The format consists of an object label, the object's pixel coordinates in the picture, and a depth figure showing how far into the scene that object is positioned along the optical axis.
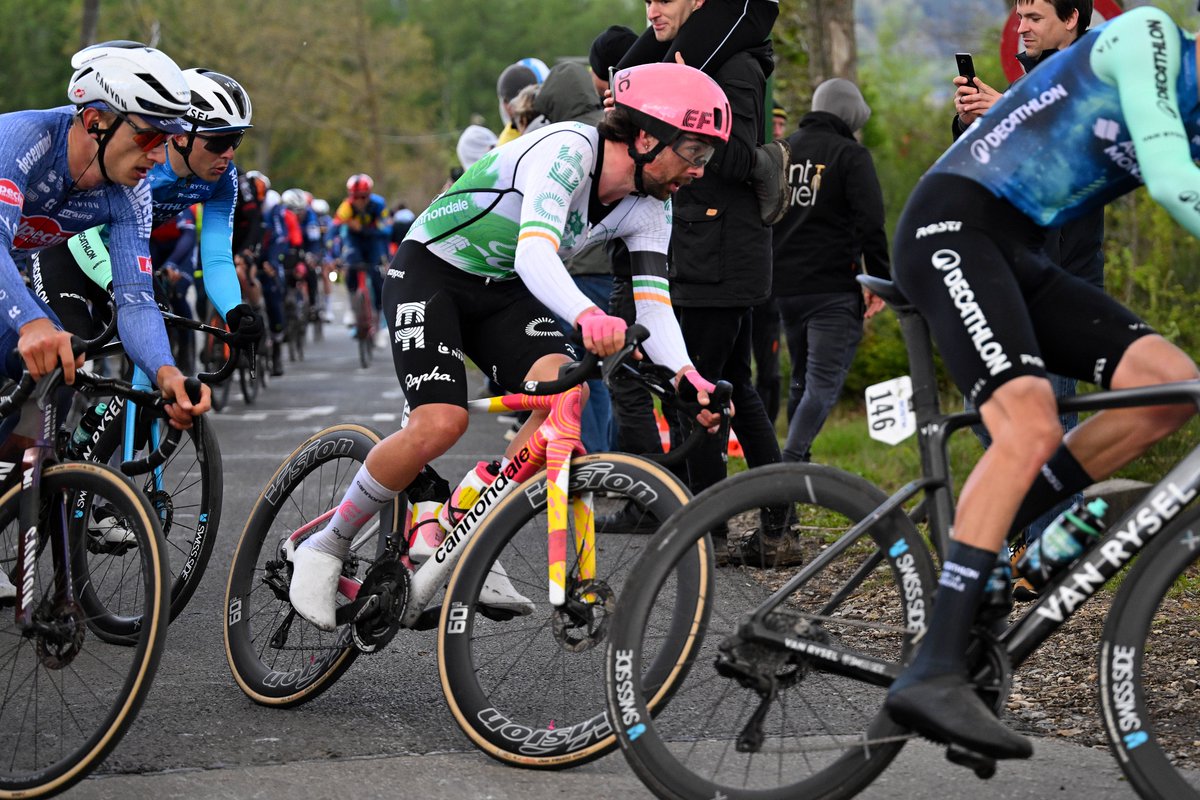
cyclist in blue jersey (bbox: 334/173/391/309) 21.44
